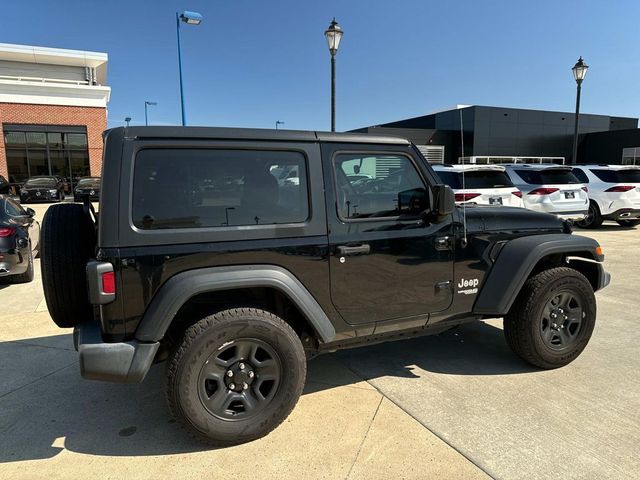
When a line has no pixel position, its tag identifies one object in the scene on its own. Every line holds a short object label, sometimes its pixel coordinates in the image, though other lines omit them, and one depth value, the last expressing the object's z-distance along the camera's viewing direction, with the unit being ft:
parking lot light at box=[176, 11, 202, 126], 44.02
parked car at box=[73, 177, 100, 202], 75.25
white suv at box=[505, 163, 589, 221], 35.83
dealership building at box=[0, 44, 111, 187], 84.69
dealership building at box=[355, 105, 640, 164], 91.61
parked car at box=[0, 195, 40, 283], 20.86
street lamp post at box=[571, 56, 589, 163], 54.54
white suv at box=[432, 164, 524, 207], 30.45
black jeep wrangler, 8.54
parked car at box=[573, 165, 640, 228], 39.32
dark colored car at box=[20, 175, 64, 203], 74.74
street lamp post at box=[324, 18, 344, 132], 36.76
